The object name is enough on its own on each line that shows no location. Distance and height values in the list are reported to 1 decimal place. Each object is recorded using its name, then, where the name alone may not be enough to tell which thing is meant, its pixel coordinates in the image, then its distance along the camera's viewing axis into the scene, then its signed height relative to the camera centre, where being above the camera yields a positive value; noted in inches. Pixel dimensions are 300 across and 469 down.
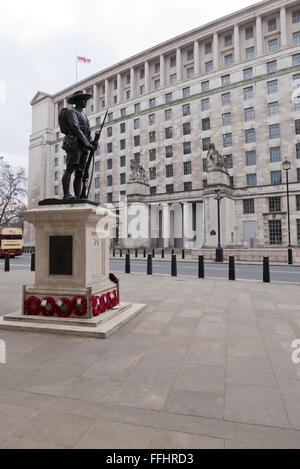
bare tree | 1925.4 +441.7
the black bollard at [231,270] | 453.2 -38.8
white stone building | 1462.8 +759.8
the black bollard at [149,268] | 529.1 -40.1
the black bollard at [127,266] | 564.2 -38.4
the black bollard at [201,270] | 478.6 -40.4
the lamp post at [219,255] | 872.3 -26.6
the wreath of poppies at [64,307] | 201.3 -43.2
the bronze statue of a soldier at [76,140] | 225.9 +89.8
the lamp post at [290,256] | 784.9 -30.1
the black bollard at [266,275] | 421.4 -44.2
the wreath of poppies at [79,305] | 198.8 -41.4
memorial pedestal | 199.2 -23.9
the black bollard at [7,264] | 603.6 -34.3
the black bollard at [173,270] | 511.5 -42.9
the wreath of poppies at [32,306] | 208.1 -44.0
